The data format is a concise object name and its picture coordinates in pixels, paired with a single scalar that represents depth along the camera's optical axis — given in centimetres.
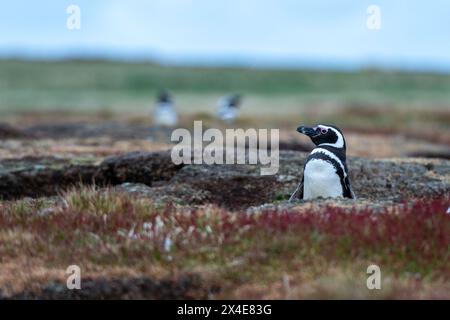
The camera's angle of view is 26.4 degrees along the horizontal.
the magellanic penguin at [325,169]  1289
